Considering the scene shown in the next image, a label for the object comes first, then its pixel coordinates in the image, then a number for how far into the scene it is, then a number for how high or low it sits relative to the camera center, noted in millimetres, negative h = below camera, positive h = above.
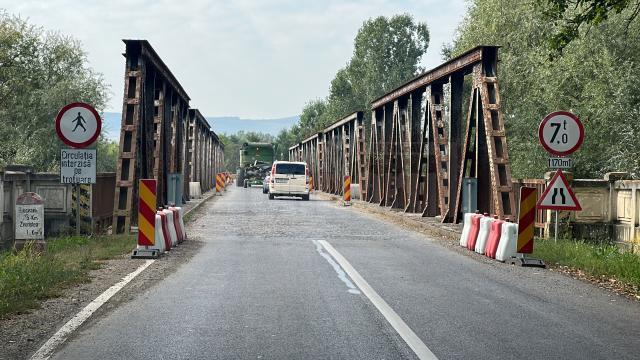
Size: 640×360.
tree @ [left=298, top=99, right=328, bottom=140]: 128125 +10798
